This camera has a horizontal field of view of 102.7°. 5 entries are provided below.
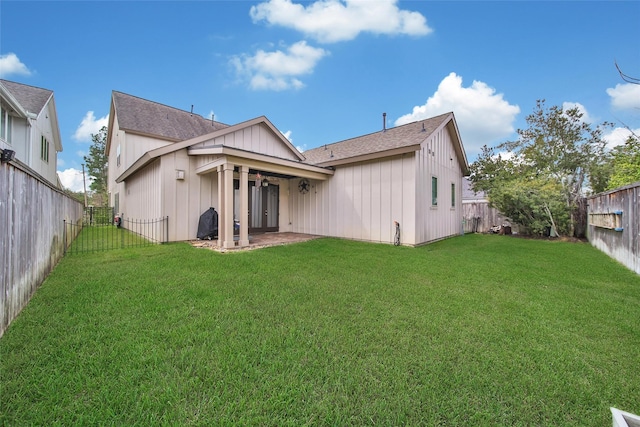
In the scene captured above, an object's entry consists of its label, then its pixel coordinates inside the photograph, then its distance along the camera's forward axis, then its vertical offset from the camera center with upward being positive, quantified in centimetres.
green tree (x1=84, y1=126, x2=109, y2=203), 2761 +613
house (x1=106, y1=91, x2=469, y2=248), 787 +124
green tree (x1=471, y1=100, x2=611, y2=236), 1085 +304
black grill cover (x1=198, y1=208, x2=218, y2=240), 843 -24
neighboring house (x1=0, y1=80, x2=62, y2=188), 932 +400
